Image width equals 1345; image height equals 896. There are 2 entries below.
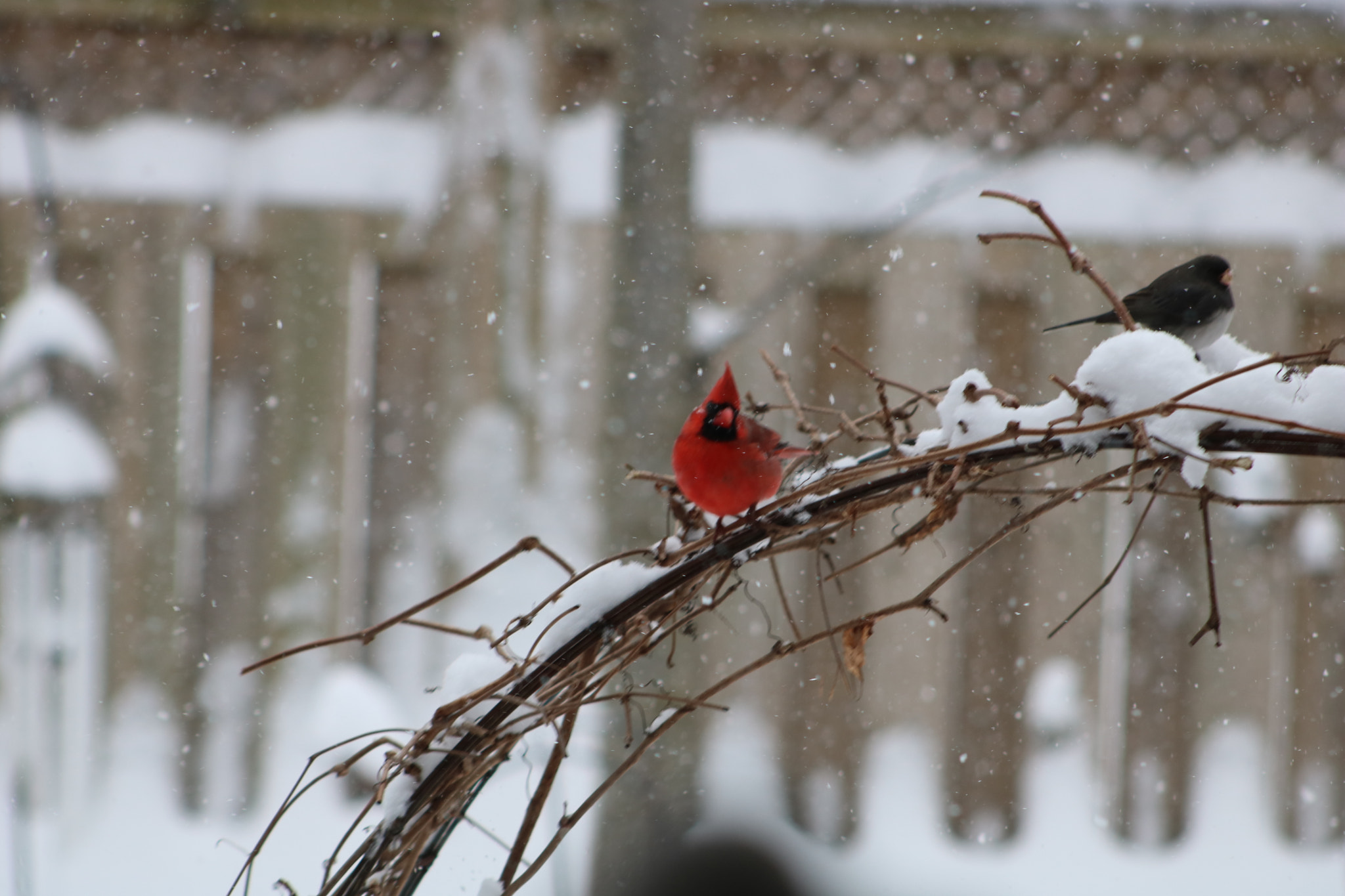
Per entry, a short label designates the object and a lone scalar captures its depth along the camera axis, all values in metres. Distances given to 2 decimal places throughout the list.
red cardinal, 17.00
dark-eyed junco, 17.26
